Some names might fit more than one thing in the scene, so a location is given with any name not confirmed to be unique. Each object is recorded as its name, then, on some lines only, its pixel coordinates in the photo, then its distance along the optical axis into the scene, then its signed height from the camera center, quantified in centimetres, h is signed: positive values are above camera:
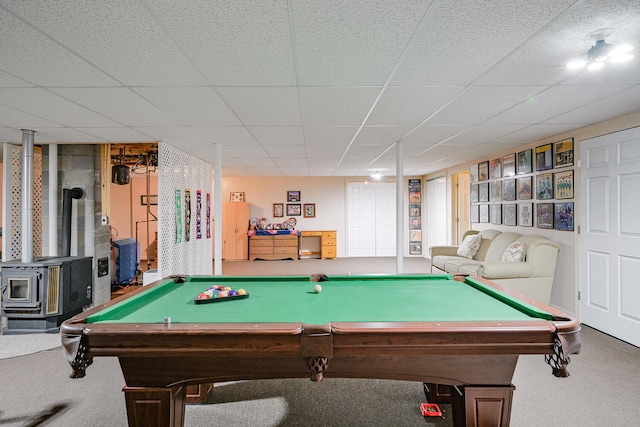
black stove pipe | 453 -8
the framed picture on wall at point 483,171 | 610 +81
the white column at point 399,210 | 459 +6
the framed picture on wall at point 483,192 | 612 +42
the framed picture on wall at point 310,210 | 981 +14
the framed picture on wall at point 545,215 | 454 -1
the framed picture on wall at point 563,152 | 416 +79
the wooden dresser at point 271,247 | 920 -88
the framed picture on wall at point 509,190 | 528 +40
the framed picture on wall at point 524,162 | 491 +79
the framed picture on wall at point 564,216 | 418 -2
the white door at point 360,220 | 979 -15
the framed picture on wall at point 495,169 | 569 +80
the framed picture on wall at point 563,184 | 415 +39
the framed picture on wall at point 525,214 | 493 +1
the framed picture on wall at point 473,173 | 649 +83
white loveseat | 425 -71
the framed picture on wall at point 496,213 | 571 +3
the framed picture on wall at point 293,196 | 977 +55
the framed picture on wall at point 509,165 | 530 +80
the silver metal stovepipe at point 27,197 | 394 +22
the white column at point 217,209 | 466 +9
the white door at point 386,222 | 980 -21
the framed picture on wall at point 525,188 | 490 +40
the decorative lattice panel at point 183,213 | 463 +3
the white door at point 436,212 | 855 +7
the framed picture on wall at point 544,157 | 450 +79
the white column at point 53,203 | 462 +17
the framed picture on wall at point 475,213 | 651 +3
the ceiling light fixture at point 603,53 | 188 +95
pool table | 156 -61
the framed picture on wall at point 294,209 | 979 +17
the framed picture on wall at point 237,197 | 963 +52
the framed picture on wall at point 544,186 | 450 +39
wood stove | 389 -94
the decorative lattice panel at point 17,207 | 455 +12
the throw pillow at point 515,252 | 443 -51
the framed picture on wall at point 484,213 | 616 +3
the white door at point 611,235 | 337 -22
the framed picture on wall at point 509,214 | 530 +1
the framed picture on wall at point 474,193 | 655 +42
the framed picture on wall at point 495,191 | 568 +41
